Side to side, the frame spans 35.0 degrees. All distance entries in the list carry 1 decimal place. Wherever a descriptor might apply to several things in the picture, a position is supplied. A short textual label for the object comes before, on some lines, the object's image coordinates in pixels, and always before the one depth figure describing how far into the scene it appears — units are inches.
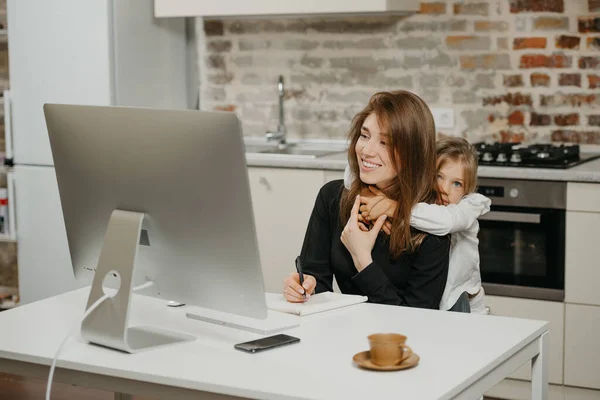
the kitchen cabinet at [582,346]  143.0
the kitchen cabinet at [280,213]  161.8
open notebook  91.3
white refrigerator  174.1
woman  99.1
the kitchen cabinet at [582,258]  141.3
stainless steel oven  144.1
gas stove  145.6
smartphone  79.2
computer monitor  75.9
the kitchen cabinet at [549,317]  144.8
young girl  102.7
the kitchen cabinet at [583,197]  139.9
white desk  70.2
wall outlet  172.6
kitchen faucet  183.2
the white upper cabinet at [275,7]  162.4
